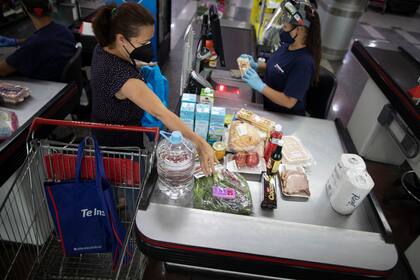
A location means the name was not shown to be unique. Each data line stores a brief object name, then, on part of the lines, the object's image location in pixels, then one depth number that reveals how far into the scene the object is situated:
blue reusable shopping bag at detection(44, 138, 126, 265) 1.51
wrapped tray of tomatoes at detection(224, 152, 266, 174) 1.68
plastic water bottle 1.45
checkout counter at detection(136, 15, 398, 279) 1.33
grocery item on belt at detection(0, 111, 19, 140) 1.78
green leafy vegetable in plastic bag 1.47
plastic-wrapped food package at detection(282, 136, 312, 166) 1.75
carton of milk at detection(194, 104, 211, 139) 1.72
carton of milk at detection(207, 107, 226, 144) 1.73
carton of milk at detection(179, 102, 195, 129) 1.74
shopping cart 1.55
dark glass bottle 1.60
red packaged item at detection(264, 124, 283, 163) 1.63
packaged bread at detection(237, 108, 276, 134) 1.91
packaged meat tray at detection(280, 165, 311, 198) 1.57
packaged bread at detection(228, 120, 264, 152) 1.77
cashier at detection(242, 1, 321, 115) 2.09
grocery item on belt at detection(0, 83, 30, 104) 2.01
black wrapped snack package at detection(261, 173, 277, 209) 1.49
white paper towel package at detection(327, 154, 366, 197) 1.43
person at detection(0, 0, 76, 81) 2.32
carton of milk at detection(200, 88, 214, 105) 1.89
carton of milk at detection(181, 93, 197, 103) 1.81
